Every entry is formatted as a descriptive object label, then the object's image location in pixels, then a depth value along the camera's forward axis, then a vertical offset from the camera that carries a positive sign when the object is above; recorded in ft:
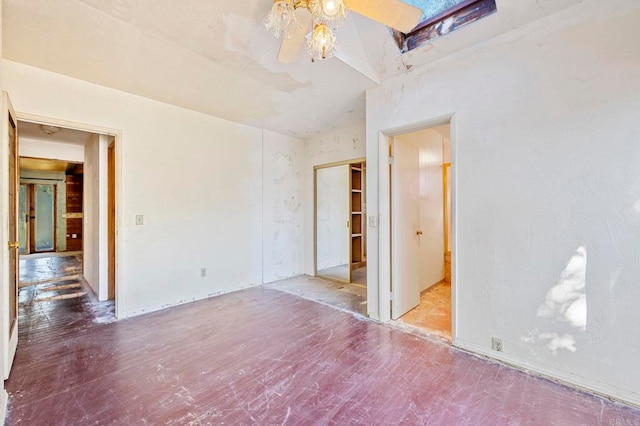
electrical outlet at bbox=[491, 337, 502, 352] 7.32 -3.48
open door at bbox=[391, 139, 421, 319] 9.99 -0.56
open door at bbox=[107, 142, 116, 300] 12.64 +0.09
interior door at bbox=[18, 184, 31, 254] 25.43 -0.15
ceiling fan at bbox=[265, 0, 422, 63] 4.97 +3.85
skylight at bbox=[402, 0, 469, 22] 7.53 +5.76
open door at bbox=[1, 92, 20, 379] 6.37 -0.75
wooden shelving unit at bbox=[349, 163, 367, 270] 18.01 -0.10
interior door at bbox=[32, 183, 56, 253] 26.35 -0.07
